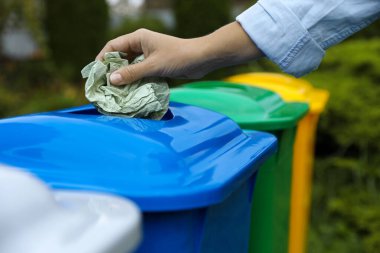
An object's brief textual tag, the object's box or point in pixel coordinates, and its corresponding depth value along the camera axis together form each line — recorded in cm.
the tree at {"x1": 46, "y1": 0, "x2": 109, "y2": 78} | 948
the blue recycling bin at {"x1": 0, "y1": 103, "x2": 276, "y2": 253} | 127
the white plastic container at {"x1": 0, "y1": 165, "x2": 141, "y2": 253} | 78
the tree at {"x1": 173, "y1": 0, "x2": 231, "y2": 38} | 884
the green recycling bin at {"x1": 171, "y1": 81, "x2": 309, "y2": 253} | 233
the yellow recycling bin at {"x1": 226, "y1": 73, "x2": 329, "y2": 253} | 288
